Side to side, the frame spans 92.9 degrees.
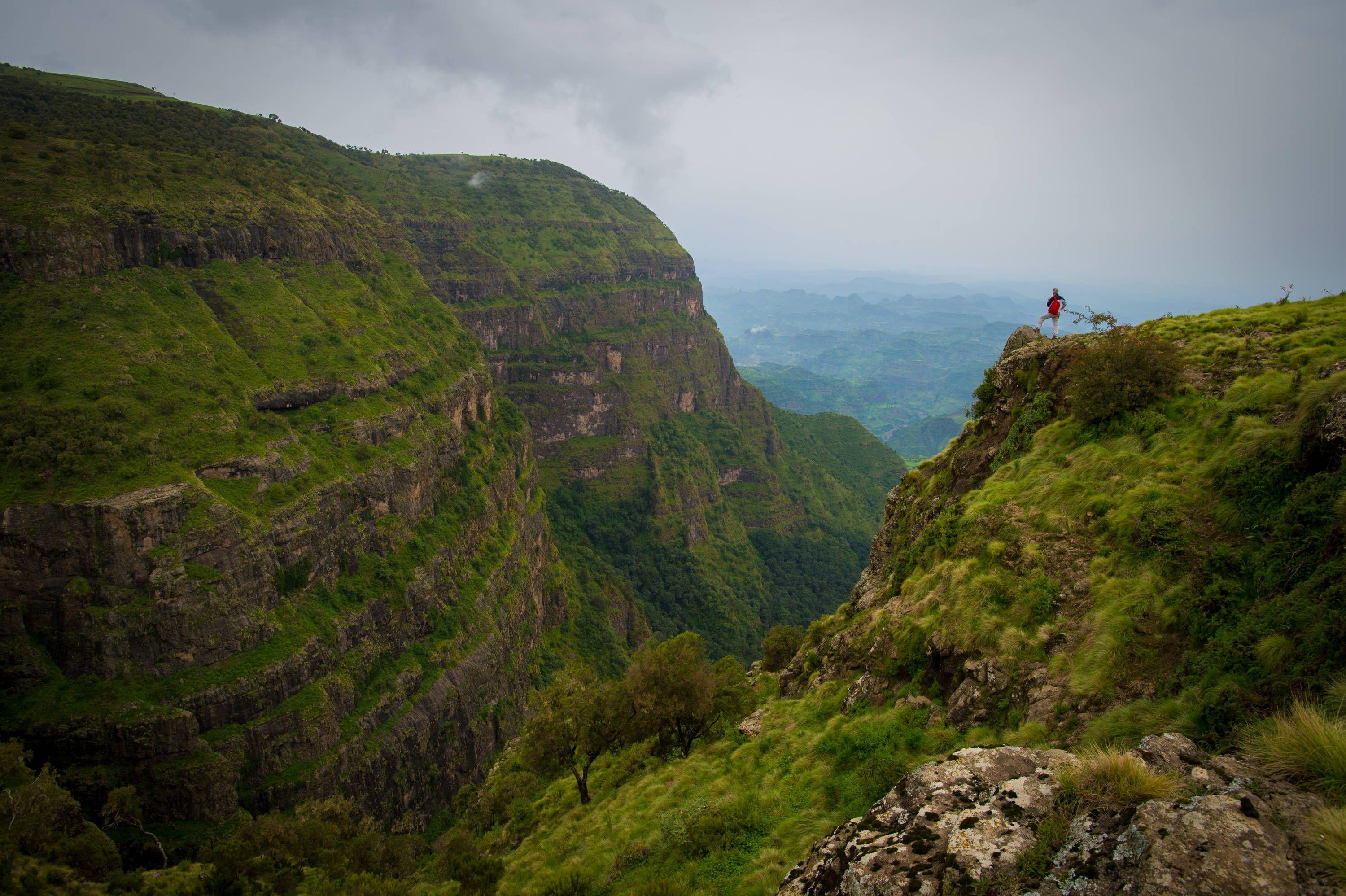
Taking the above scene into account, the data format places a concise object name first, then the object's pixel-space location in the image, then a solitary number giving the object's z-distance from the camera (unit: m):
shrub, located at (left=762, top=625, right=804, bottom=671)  31.98
